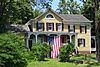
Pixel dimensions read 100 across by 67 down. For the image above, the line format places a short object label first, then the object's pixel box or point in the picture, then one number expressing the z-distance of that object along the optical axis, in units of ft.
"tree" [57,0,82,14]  151.43
